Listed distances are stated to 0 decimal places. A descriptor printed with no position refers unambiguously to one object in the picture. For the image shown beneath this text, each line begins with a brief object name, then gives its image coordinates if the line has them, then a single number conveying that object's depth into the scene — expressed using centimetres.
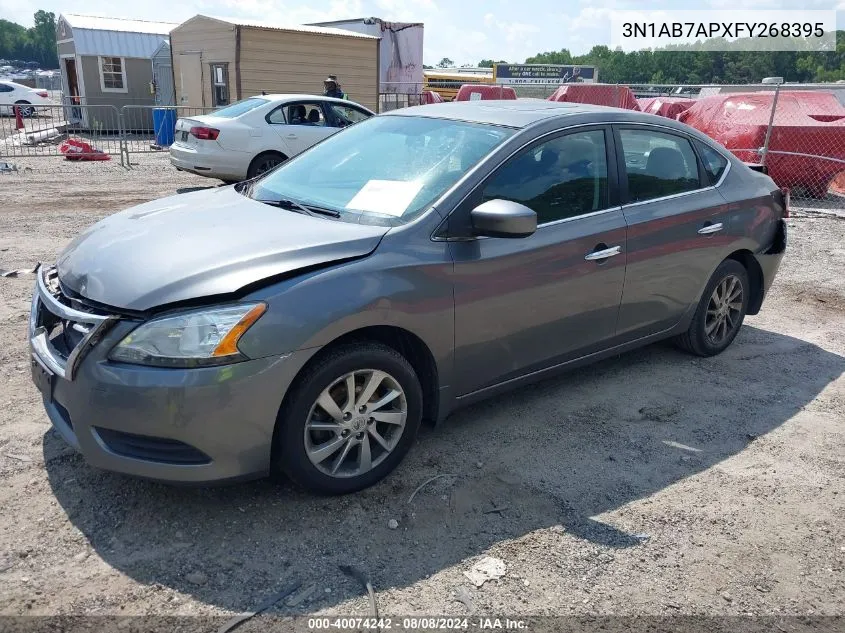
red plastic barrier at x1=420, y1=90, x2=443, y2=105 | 2369
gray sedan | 296
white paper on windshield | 369
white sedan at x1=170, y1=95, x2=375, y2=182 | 1154
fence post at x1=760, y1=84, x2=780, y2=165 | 1210
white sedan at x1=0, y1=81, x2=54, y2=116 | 2945
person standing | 1488
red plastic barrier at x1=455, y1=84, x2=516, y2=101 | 2067
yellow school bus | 3453
